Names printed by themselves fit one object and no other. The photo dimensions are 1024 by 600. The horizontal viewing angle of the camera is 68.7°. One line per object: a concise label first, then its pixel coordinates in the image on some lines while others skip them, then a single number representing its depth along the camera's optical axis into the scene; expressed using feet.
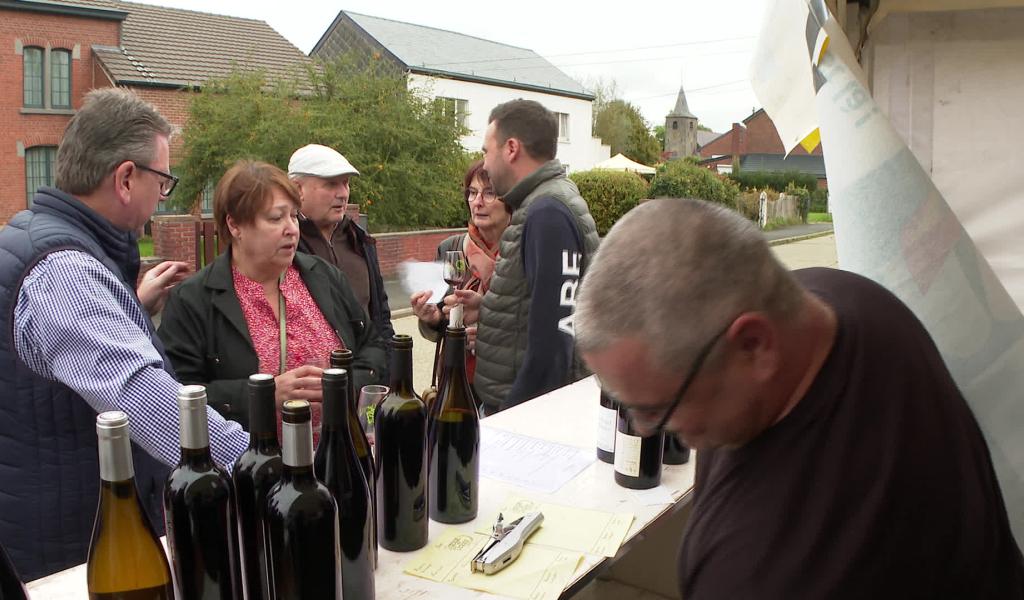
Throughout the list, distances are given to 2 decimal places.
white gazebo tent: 92.23
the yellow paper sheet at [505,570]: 5.41
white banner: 6.57
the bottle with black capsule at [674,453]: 7.73
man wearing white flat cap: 13.07
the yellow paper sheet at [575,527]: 6.04
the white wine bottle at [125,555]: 4.24
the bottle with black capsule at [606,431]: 7.53
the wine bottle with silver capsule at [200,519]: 3.96
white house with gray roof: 91.63
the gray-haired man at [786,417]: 3.83
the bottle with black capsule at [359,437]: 5.17
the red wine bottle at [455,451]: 6.14
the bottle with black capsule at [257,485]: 4.22
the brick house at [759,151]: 206.90
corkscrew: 5.57
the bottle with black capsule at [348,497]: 4.76
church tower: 254.68
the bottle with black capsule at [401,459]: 5.49
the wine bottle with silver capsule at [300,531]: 4.09
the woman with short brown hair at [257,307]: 8.66
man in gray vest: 10.13
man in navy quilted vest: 5.91
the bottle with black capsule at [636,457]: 7.03
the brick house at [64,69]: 67.10
